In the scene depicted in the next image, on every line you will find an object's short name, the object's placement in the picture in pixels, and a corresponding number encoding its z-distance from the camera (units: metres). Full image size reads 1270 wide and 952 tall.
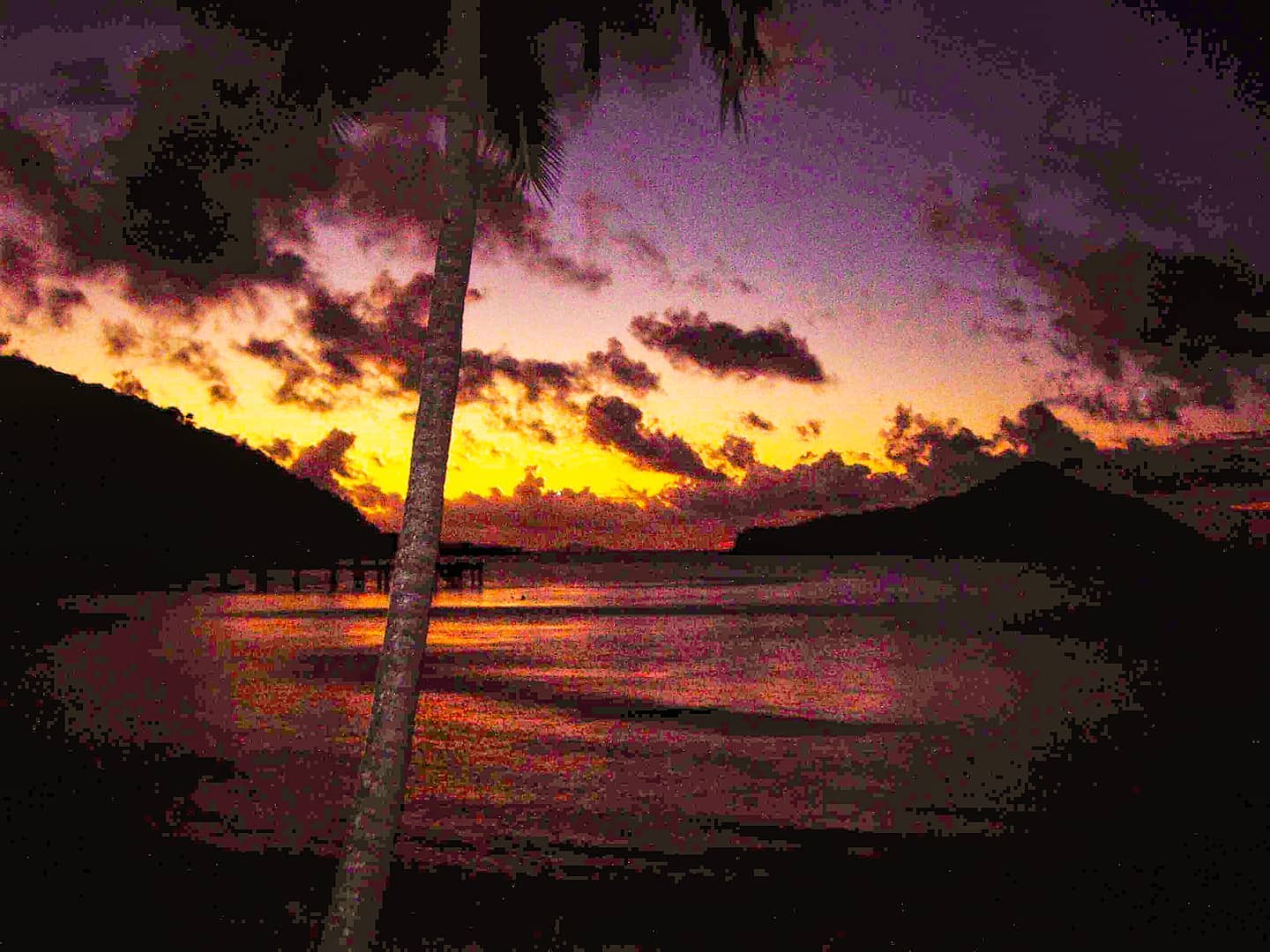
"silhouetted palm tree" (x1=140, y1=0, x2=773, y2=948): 7.18
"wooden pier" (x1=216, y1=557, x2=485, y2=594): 86.00
